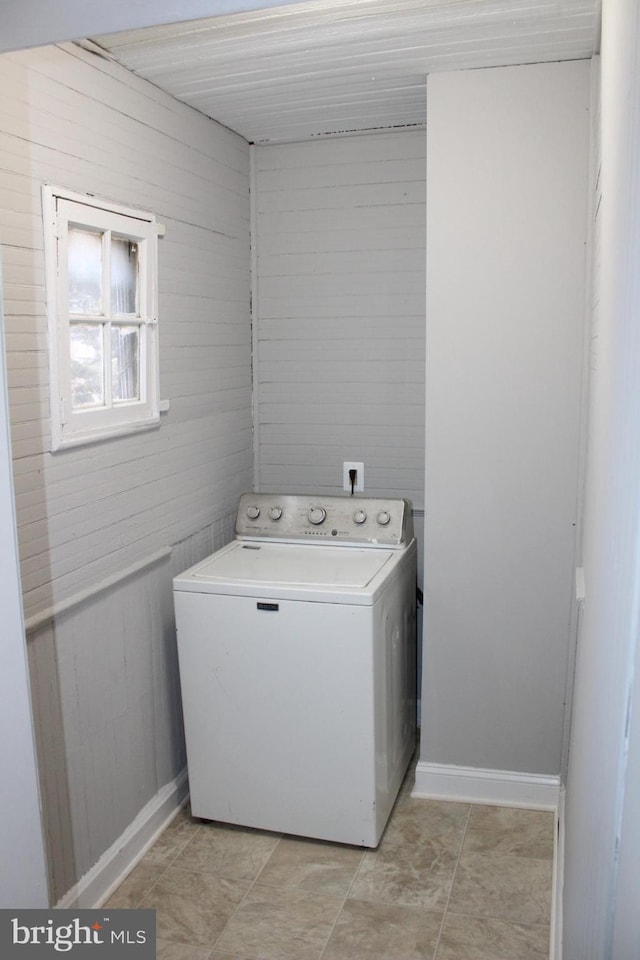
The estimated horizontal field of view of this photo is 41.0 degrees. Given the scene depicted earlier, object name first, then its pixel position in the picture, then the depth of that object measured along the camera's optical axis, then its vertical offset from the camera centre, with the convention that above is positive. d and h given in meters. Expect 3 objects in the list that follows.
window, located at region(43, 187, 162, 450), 2.29 +0.07
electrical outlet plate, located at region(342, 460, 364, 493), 3.56 -0.55
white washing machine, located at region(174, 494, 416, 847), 2.68 -1.11
